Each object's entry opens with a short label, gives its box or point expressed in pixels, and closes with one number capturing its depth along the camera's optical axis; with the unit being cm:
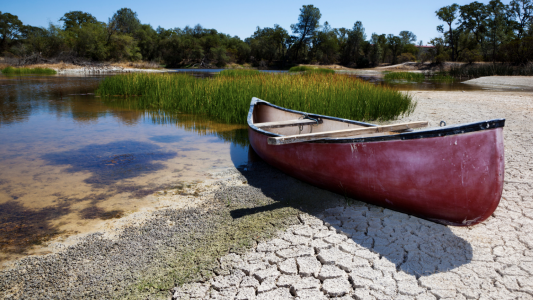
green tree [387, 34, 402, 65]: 6088
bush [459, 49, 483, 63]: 3775
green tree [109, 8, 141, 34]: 7675
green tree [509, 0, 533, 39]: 4072
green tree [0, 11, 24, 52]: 5097
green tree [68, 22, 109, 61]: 4278
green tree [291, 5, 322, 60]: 6744
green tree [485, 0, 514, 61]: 3850
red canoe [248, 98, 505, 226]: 243
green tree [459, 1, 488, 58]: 4212
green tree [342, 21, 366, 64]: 6206
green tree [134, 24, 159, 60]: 5850
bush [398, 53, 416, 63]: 5597
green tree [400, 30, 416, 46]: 7772
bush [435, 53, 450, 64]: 4209
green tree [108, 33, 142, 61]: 4508
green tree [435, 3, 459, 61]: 4441
